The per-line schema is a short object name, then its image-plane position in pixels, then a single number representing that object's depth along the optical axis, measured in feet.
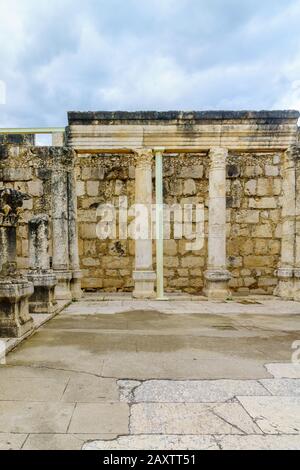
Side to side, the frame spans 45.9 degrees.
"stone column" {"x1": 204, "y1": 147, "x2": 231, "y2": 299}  28.69
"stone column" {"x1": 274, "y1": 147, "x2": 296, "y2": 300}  28.60
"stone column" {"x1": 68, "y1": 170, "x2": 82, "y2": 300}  27.96
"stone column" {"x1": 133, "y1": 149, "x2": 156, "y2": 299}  28.07
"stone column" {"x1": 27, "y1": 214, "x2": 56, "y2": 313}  20.54
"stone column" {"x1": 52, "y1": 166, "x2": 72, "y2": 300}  27.73
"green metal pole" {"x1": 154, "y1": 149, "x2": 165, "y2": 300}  28.07
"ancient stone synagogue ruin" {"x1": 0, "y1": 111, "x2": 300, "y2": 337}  27.94
